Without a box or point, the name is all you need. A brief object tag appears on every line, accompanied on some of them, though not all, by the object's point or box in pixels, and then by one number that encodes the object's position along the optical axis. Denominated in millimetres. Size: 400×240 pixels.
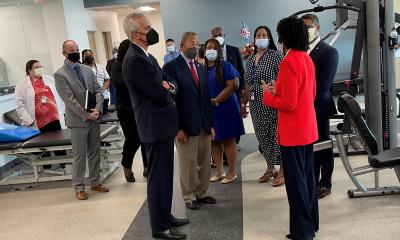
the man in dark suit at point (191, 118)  2959
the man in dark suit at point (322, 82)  2930
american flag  8570
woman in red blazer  2268
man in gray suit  3586
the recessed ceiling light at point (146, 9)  11011
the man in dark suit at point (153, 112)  2443
